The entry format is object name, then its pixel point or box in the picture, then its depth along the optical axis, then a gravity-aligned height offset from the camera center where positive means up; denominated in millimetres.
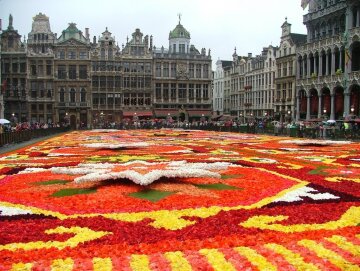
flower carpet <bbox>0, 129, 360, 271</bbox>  4918 -1455
